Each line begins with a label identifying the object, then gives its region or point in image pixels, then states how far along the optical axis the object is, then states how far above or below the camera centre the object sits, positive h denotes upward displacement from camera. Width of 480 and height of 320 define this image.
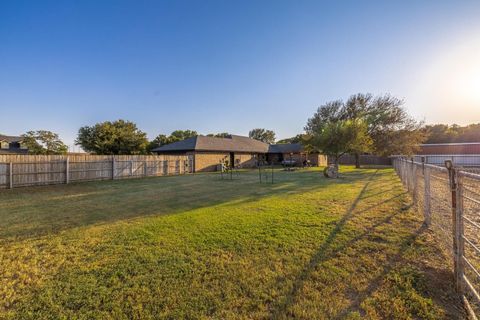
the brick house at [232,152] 22.69 +1.45
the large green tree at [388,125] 24.50 +4.35
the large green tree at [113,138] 27.80 +4.00
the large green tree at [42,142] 27.22 +3.50
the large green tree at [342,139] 15.47 +1.70
